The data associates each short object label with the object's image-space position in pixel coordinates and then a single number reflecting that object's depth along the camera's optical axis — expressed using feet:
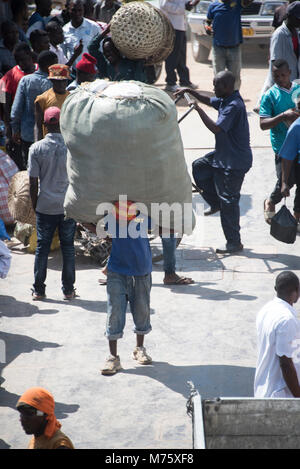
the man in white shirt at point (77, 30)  65.60
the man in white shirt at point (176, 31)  81.40
